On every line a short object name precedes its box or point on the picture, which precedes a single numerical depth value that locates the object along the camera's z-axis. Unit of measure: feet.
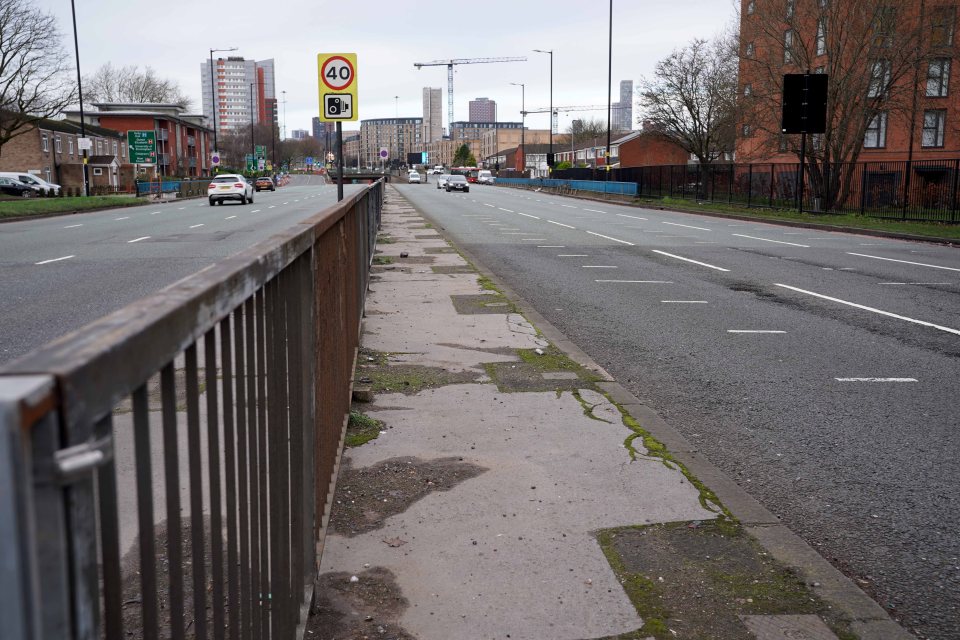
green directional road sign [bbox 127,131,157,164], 189.37
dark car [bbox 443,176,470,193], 243.19
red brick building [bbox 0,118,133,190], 242.17
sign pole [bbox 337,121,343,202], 46.58
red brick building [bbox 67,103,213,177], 338.54
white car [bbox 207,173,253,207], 152.56
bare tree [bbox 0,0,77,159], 180.96
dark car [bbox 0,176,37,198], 188.65
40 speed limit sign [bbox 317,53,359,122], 50.93
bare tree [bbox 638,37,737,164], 185.68
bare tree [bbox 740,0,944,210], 110.01
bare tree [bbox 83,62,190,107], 379.14
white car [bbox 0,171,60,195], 193.77
